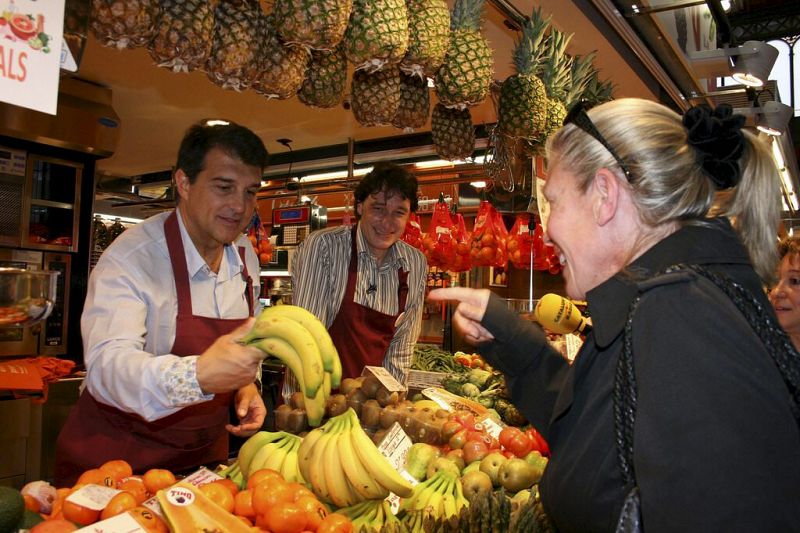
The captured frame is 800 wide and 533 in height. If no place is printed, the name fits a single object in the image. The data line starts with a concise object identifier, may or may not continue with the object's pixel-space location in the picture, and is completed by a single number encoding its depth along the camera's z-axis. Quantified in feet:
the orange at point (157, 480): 6.01
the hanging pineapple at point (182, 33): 6.17
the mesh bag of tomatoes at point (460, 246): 21.94
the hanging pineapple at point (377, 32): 7.28
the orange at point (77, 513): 5.12
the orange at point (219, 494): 5.69
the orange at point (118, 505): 5.13
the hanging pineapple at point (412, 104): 9.37
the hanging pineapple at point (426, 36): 8.09
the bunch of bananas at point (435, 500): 6.30
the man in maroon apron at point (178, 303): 7.50
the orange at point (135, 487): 5.75
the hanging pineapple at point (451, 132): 11.10
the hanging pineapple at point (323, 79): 8.38
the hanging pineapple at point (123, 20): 5.67
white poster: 3.67
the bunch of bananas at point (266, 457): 6.70
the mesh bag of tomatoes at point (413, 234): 22.07
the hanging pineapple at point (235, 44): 6.78
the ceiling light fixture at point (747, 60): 14.16
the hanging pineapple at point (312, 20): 6.60
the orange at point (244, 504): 5.68
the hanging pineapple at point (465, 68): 8.98
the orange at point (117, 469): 6.22
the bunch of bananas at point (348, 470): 6.00
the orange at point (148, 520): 4.82
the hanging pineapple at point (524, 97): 10.71
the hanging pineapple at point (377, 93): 8.93
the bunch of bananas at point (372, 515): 5.89
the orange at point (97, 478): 6.05
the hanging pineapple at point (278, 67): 7.33
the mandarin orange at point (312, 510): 5.45
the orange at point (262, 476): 5.87
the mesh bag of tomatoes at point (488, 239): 21.26
